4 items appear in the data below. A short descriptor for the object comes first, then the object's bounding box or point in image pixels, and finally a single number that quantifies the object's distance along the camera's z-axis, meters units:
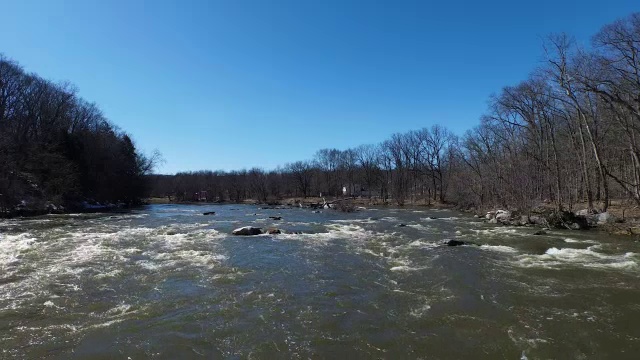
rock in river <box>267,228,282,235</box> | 26.41
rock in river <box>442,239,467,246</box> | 20.91
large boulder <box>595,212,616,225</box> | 25.85
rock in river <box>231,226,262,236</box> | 25.83
